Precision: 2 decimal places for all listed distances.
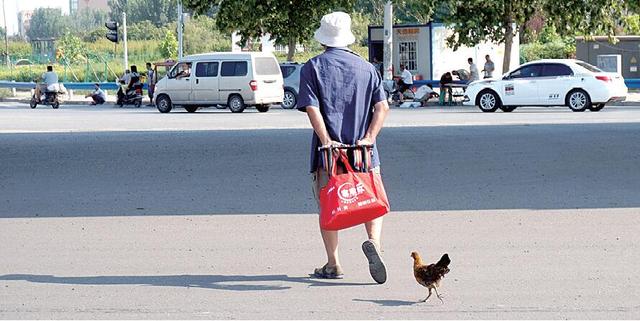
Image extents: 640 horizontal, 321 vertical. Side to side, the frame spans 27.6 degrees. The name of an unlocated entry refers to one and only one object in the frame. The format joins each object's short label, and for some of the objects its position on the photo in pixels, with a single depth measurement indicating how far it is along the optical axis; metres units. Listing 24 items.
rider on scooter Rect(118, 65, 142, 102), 43.15
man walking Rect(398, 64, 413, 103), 41.47
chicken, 7.69
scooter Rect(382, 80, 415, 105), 41.38
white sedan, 33.25
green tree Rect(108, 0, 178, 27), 129.62
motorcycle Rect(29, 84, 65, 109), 43.84
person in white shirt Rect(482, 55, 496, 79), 42.03
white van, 37.31
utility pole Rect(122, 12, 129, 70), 60.53
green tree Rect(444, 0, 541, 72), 42.56
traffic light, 51.19
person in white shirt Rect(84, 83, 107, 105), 46.34
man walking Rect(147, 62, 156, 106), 45.73
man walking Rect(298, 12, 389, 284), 8.46
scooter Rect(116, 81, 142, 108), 43.59
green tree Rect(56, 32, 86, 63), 78.00
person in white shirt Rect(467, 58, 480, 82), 41.56
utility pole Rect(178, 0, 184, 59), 55.16
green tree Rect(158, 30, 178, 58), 73.69
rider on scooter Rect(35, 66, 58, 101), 44.00
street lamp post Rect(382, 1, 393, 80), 43.87
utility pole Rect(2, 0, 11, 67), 74.36
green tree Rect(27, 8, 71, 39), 166.12
